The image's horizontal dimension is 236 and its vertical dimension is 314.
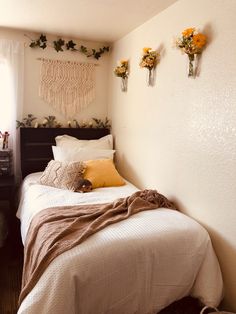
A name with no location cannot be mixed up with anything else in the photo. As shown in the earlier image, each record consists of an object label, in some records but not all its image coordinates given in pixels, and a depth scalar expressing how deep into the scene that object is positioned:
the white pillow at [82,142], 3.13
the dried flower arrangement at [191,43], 1.77
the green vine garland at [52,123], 3.15
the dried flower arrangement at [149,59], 2.37
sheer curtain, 2.95
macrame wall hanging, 3.18
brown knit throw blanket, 1.46
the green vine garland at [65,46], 3.04
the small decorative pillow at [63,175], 2.59
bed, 1.36
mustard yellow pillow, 2.69
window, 2.98
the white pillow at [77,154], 2.99
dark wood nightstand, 2.74
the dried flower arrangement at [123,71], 2.92
